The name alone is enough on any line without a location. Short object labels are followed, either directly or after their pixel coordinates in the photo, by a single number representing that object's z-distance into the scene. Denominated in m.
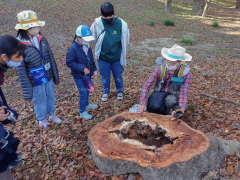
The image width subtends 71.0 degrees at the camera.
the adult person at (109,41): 3.72
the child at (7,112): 1.97
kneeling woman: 2.88
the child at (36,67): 2.76
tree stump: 2.15
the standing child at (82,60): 3.14
